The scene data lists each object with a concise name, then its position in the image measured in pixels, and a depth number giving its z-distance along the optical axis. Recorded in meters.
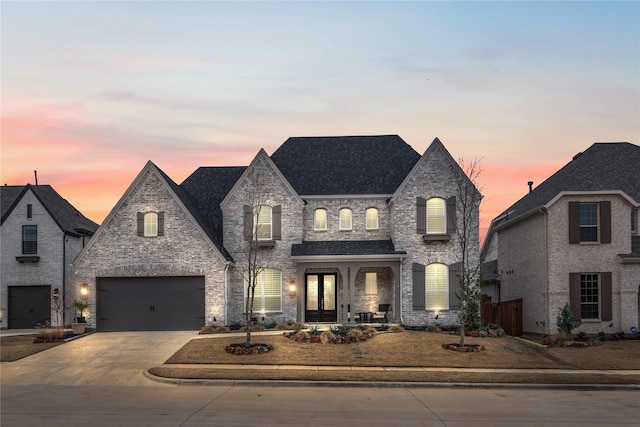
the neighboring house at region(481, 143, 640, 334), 30.62
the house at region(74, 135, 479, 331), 32.44
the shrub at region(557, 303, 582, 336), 29.05
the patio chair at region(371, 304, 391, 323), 33.09
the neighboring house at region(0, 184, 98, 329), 37.19
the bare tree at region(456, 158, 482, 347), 30.73
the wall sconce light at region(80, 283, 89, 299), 32.26
